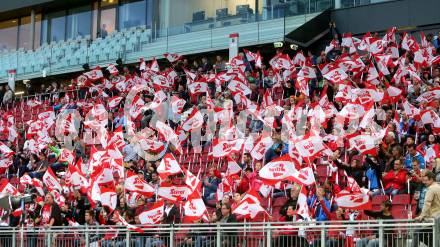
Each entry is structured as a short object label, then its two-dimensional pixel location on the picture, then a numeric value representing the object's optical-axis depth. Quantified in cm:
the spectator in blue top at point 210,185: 2362
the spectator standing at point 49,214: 2289
